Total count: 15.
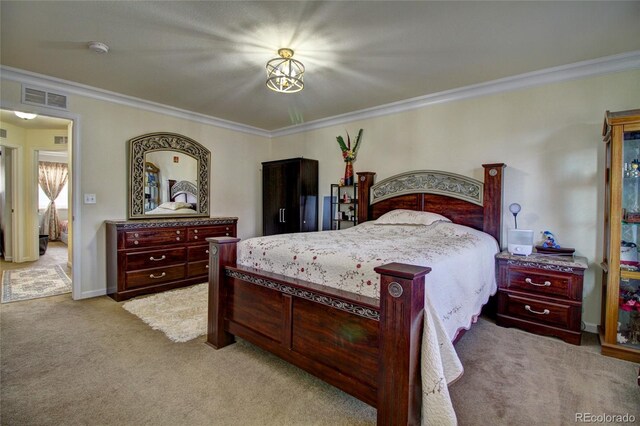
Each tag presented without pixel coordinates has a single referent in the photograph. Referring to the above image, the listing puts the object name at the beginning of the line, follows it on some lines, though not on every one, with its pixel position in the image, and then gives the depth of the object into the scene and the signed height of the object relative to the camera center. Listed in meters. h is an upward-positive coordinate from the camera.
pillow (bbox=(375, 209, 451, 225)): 3.67 -0.13
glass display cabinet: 2.49 -0.27
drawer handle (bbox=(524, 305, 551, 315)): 2.85 -0.98
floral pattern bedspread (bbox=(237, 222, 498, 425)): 1.52 -0.44
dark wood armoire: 5.14 +0.19
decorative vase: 4.85 +0.51
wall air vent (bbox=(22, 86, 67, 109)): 3.49 +1.27
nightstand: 2.73 -0.81
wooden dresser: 3.87 -0.67
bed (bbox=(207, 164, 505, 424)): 1.51 -0.72
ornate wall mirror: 4.40 +0.45
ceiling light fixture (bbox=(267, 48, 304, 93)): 2.83 +1.28
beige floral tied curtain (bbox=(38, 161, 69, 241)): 8.41 +0.54
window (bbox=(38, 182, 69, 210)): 8.55 +0.12
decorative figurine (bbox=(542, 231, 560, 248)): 3.12 -0.34
